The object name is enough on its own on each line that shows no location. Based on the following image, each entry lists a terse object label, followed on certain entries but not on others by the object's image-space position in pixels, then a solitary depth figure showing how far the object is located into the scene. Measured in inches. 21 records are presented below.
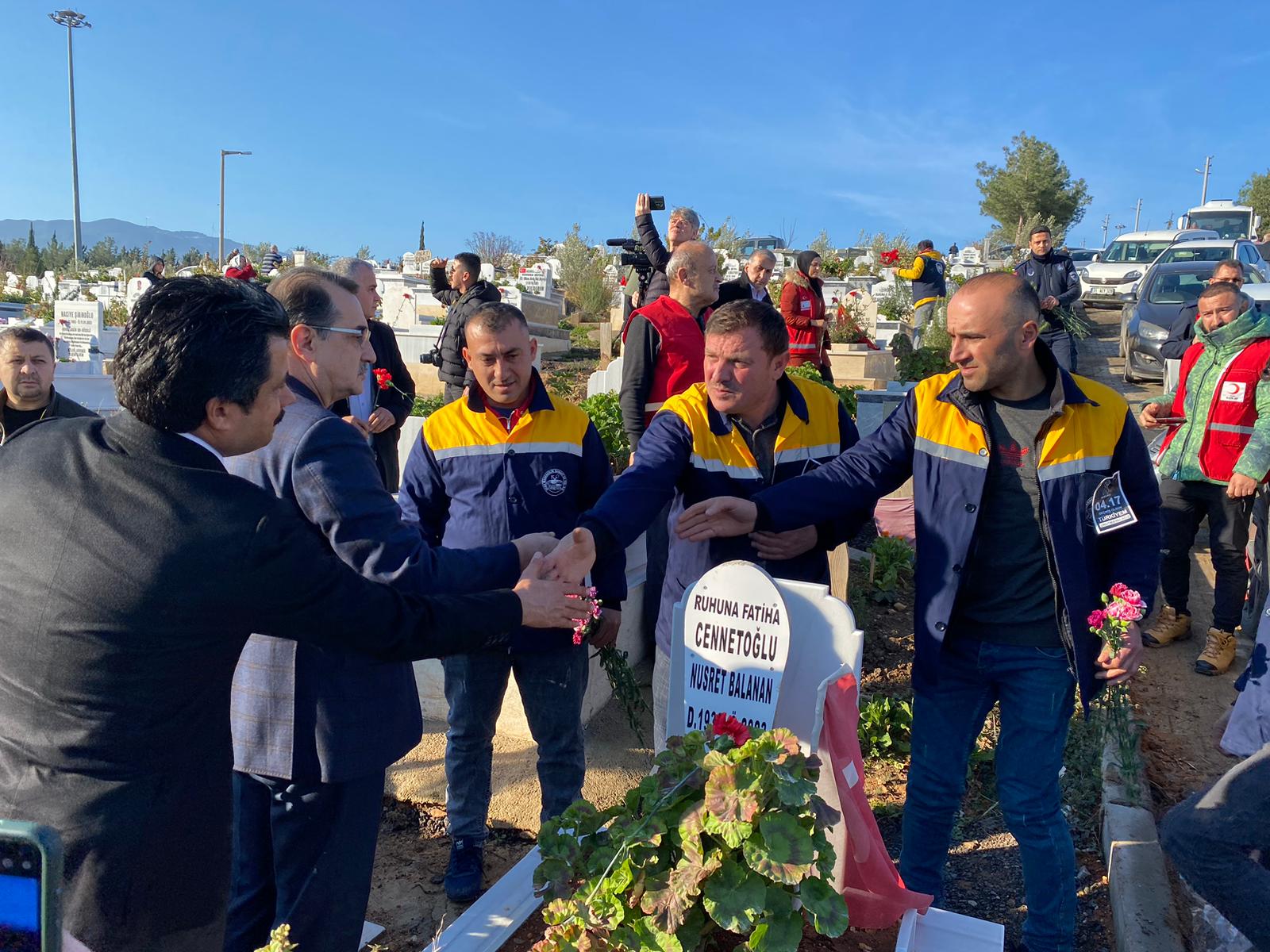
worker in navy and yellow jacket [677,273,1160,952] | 109.6
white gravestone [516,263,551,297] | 770.2
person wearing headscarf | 342.6
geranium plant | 74.7
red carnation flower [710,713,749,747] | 86.7
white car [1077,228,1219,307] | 836.0
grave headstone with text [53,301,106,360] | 594.9
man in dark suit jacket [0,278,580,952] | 65.2
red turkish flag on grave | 95.3
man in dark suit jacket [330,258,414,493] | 193.9
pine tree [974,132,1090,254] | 1461.6
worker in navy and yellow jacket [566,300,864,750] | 119.4
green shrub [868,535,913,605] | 249.4
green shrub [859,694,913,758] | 173.2
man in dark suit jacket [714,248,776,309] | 295.8
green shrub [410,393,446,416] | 352.9
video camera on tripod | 251.0
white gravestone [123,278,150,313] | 743.1
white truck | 1023.5
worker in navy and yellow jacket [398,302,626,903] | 131.0
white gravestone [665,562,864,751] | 99.8
